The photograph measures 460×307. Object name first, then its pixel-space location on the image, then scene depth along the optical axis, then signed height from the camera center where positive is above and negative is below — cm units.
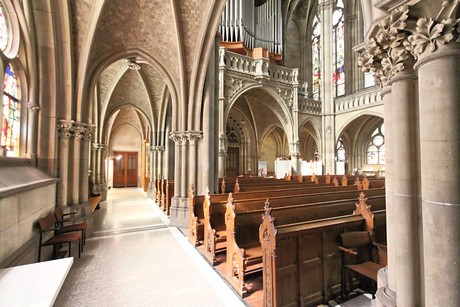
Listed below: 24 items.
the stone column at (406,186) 156 -20
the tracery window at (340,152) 1717 +58
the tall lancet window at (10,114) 396 +91
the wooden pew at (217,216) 404 -113
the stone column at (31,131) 454 +64
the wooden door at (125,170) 1773 -70
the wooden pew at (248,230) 303 -110
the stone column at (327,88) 1502 +500
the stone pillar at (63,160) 511 +4
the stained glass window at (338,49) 1620 +825
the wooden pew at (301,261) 242 -120
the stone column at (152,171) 1220 -59
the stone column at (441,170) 130 -7
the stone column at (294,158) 1423 +11
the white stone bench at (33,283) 150 -95
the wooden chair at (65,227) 425 -128
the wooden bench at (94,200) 711 -133
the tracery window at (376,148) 1570 +80
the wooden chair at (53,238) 363 -130
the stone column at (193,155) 649 +15
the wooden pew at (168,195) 774 -120
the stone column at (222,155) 1186 +29
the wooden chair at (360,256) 279 -136
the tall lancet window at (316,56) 1802 +871
